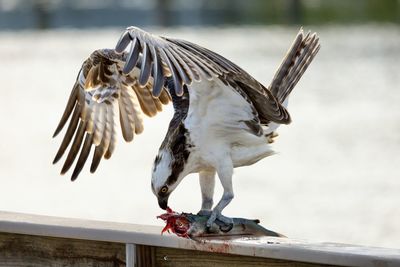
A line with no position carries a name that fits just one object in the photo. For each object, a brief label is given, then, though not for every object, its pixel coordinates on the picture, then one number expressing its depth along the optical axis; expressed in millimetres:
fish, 8578
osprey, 9398
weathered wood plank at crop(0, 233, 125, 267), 8602
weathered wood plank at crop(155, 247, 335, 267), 8039
